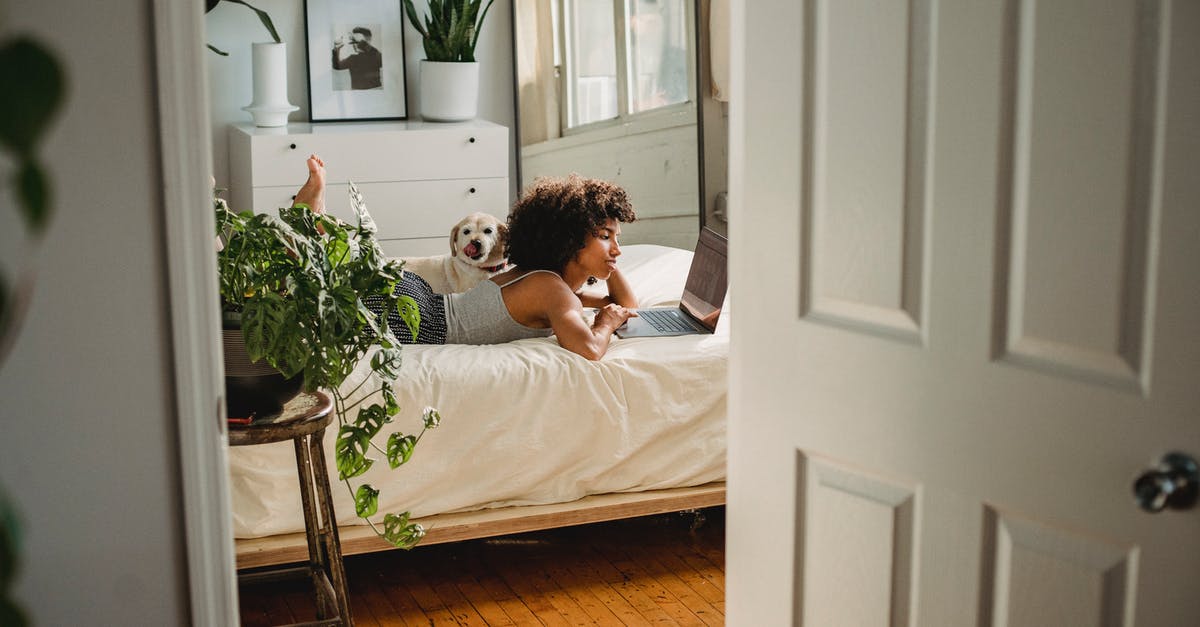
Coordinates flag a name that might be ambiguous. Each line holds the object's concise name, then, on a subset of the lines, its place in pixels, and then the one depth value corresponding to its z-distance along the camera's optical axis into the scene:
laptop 3.07
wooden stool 2.10
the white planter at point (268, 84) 4.50
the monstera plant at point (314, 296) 2.01
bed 2.62
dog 3.43
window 4.17
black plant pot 2.05
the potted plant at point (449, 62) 4.74
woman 3.02
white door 1.22
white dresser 4.40
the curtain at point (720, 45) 4.00
